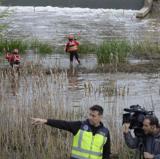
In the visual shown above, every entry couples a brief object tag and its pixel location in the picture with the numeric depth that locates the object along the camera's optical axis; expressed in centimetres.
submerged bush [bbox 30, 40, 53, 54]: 2462
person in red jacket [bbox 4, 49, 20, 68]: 1973
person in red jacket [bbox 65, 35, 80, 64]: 2296
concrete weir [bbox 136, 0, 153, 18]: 3741
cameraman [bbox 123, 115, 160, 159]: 741
